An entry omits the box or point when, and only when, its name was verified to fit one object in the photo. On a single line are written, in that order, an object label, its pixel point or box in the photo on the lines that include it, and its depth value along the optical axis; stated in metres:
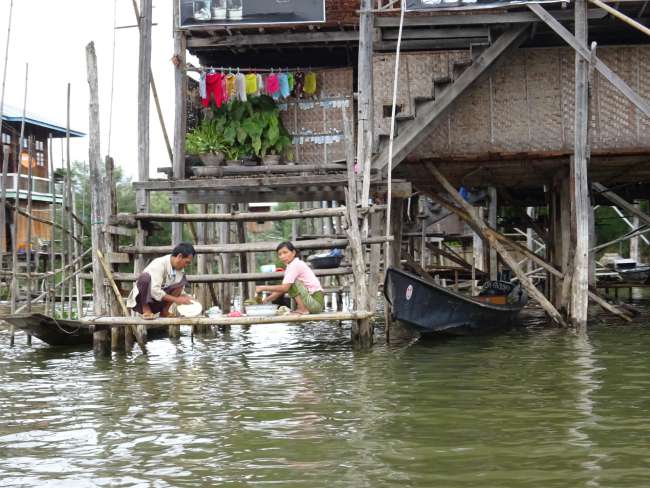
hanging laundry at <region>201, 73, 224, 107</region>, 12.73
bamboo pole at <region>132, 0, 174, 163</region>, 12.39
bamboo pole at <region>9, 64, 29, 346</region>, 11.58
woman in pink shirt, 9.51
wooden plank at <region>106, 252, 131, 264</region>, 9.62
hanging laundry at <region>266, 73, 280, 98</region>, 12.88
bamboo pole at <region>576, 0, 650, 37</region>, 9.88
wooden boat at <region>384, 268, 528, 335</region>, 10.49
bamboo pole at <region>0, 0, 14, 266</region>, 11.67
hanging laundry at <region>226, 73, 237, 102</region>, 12.73
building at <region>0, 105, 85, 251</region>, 26.84
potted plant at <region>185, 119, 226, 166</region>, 12.54
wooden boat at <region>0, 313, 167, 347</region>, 10.21
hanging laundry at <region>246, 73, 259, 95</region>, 12.74
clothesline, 12.58
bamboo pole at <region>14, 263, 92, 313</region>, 12.12
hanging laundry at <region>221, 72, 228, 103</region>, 12.73
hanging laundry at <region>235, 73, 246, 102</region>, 12.70
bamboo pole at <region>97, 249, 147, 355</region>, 9.45
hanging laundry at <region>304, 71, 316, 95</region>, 13.15
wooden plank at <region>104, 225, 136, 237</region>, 9.63
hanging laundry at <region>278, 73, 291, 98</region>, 12.94
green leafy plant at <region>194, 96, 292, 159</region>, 12.66
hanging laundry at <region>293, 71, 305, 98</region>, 13.17
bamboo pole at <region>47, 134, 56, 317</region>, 12.43
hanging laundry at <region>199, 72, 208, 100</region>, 12.74
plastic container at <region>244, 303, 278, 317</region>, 9.21
